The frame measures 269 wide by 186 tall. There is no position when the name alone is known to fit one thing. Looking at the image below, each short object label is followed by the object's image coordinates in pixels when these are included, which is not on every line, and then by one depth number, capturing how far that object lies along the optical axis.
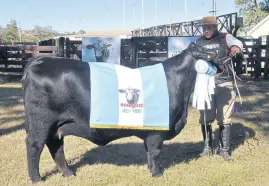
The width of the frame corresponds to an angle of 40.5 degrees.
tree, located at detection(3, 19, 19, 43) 45.03
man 5.61
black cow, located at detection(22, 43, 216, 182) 4.57
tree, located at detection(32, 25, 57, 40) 56.34
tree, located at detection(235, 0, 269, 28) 49.28
